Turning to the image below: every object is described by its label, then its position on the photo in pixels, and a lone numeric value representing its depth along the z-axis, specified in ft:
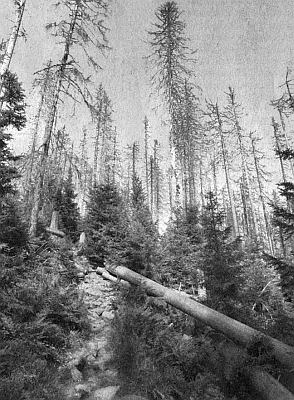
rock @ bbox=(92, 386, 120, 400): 13.17
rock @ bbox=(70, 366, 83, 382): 14.58
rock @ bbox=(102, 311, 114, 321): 21.45
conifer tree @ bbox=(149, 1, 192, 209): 47.55
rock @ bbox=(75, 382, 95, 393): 13.58
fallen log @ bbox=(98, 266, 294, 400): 14.94
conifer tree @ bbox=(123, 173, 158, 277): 27.37
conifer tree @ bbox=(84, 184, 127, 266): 31.48
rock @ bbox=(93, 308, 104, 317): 22.26
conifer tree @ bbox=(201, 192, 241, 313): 22.03
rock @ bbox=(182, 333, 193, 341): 20.34
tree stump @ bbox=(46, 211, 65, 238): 41.38
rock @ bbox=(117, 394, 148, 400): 12.71
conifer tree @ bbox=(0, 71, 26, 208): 17.71
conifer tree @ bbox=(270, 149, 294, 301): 18.37
